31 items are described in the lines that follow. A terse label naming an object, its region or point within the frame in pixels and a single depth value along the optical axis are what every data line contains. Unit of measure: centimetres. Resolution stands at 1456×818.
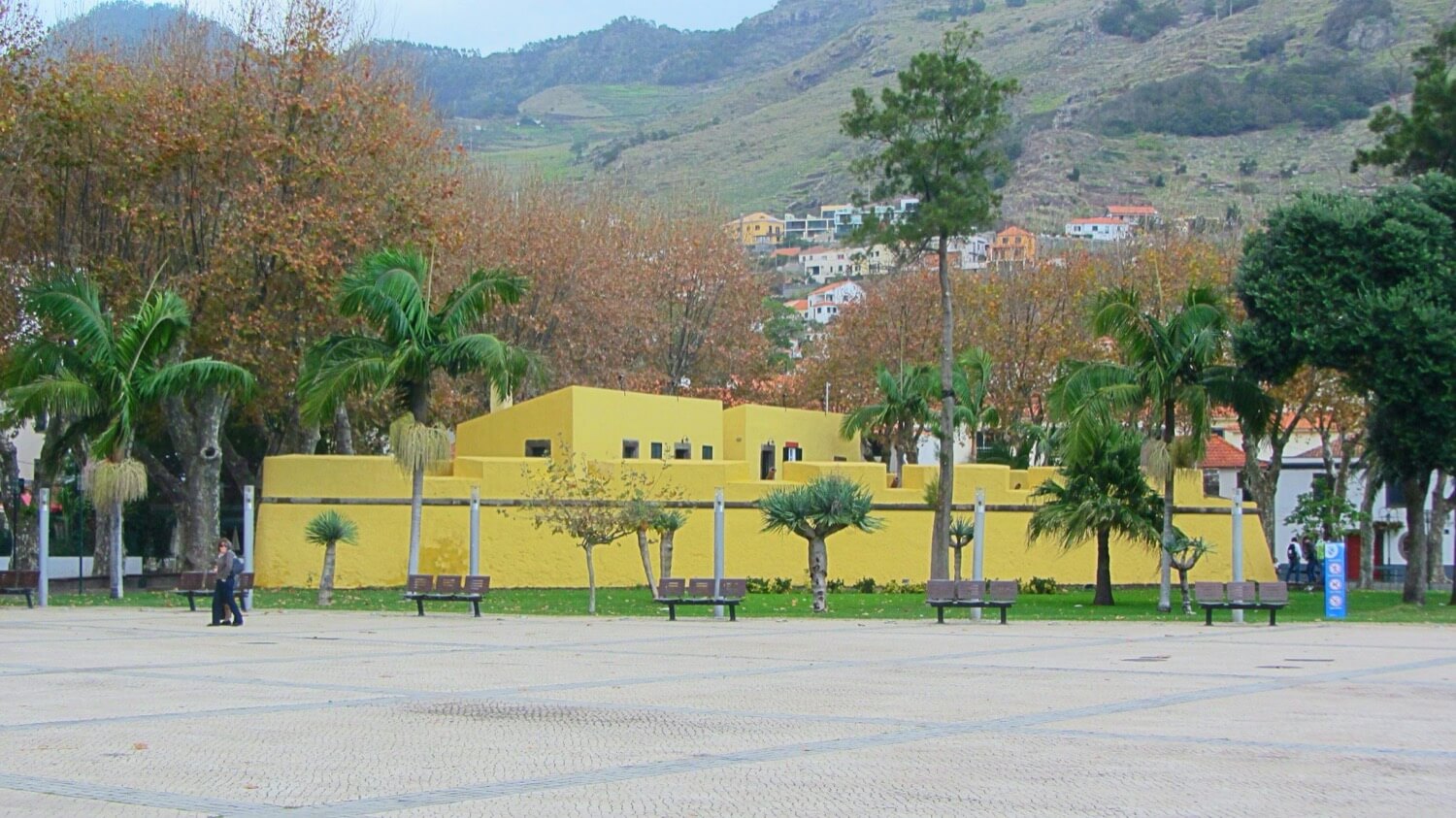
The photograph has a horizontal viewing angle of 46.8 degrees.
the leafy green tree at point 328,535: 3072
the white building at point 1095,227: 11685
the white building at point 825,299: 13988
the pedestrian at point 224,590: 2489
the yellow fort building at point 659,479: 3744
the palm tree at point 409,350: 3062
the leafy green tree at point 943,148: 3772
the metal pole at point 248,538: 2908
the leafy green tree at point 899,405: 4681
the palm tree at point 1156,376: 3059
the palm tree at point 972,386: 4575
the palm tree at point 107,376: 3153
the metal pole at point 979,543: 2861
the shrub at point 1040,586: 4181
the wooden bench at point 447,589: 2870
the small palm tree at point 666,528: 3156
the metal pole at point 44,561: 3062
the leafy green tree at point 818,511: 2939
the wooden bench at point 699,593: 2800
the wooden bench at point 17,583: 2989
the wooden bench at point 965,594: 2770
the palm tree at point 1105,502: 3375
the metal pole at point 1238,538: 3074
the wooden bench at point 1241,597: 2723
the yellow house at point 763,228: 17032
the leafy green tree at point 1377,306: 3216
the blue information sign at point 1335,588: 3030
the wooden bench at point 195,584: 2912
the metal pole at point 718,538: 2865
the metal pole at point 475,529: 3069
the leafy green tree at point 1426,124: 3841
